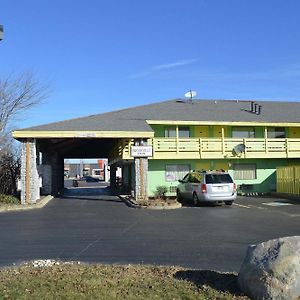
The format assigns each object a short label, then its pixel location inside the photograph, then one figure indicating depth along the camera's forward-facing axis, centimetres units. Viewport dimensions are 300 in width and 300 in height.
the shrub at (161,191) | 1953
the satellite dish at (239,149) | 2173
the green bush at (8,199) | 1644
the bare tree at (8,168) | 1785
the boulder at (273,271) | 417
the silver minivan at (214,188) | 1563
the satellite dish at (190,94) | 2555
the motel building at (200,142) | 2057
